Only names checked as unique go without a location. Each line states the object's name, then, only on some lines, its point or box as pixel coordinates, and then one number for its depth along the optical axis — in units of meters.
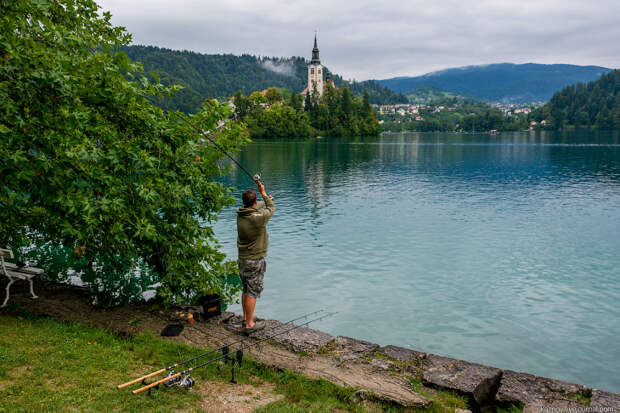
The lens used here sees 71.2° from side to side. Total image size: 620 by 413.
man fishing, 8.70
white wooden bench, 10.75
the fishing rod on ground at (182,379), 6.23
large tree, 8.79
